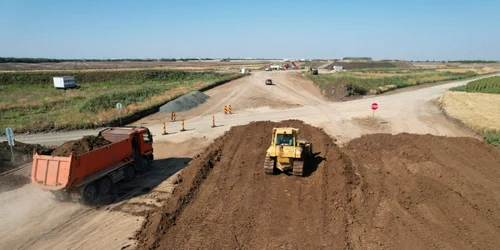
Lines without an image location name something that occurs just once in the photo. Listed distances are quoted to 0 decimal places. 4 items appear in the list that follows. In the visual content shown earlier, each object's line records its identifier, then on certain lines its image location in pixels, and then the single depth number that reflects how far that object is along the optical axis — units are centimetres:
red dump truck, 1362
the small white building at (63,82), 6062
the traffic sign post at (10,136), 1780
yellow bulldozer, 1576
